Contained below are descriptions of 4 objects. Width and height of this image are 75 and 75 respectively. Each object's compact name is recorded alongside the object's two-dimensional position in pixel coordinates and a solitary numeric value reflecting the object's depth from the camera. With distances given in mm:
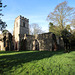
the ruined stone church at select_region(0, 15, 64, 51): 15561
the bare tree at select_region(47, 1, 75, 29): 17859
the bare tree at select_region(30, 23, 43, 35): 33194
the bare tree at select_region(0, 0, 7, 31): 8312
